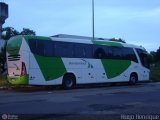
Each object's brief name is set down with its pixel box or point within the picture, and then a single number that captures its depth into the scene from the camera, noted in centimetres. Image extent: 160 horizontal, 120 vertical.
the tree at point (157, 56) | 6229
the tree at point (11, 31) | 5067
